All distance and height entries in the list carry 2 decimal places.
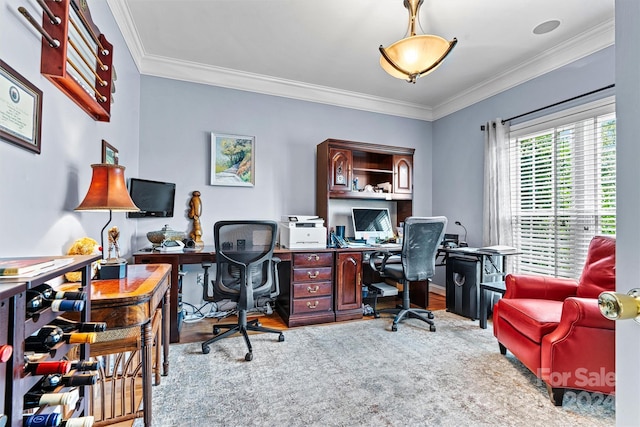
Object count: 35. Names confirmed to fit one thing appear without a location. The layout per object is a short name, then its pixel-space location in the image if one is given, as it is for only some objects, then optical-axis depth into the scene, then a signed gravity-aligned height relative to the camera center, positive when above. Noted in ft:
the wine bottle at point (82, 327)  2.95 -1.11
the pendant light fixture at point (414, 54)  6.65 +3.75
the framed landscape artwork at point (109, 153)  6.68 +1.45
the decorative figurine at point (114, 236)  5.69 -0.39
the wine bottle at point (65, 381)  2.46 -1.40
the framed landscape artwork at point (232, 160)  10.96 +2.09
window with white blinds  8.46 +1.02
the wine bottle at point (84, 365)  2.79 -1.42
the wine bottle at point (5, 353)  1.79 -0.83
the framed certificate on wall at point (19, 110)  3.50 +1.31
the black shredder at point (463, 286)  10.25 -2.38
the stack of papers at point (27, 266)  2.12 -0.42
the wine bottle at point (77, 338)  2.79 -1.14
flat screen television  9.08 +0.59
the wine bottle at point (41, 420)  2.21 -1.51
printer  10.23 -0.55
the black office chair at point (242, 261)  7.78 -1.18
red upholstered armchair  5.38 -2.12
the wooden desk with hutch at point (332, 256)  9.16 -1.23
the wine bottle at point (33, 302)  2.35 -0.69
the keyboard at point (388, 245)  10.97 -1.04
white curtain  10.94 +1.11
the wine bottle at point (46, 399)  2.31 -1.42
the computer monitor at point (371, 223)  12.30 -0.23
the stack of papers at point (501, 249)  9.89 -1.01
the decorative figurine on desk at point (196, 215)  10.50 +0.03
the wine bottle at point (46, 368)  2.29 -1.17
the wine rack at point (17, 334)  1.99 -0.87
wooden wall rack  4.36 +2.66
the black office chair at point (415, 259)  9.37 -1.32
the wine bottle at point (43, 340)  2.53 -1.06
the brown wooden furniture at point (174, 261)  8.43 -1.28
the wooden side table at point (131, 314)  4.09 -1.37
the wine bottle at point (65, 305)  2.59 -0.78
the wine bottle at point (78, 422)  2.36 -1.63
